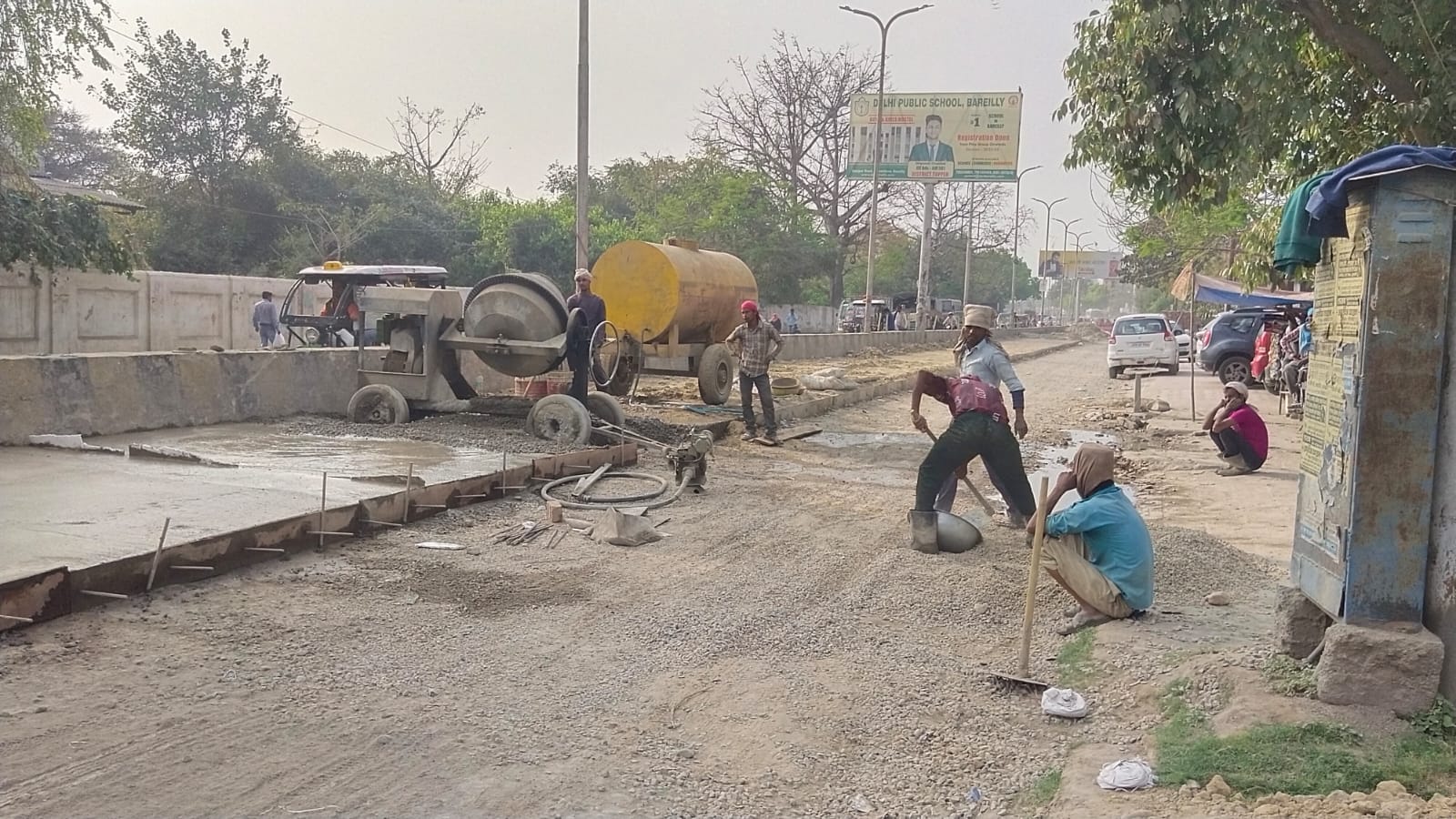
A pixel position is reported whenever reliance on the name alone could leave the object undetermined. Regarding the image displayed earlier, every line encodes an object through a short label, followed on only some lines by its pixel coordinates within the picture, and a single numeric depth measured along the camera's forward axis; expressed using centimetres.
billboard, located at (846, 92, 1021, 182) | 3969
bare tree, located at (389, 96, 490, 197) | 4919
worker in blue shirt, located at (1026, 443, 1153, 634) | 571
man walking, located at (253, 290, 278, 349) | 2158
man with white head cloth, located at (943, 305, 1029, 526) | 775
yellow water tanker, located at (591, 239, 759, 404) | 1523
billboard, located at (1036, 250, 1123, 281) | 9506
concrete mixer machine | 1134
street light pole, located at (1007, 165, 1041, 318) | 6681
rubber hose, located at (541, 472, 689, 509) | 839
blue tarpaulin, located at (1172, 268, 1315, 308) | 1894
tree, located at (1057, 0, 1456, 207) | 762
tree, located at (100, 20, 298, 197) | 3353
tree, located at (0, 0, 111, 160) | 1477
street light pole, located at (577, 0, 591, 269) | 1902
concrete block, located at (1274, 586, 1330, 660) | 466
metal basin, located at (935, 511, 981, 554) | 737
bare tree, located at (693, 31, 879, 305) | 4862
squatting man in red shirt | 1171
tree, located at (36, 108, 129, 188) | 4444
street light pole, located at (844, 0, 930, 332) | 3612
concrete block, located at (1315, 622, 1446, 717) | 409
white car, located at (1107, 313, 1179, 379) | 2844
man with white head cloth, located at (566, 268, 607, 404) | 1101
